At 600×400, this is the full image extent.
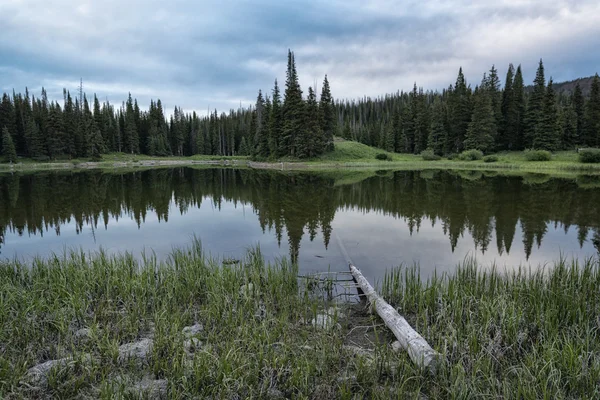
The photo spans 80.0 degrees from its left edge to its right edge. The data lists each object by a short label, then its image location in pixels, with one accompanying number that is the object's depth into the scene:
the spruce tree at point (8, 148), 70.31
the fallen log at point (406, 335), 4.79
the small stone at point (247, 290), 7.29
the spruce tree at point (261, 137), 74.12
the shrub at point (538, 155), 55.50
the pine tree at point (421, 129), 82.44
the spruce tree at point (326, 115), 68.88
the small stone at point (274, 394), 4.45
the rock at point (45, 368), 4.61
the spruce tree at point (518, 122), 67.94
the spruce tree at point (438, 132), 75.06
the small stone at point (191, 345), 5.45
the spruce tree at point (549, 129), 60.38
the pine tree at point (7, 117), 77.00
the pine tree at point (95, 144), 81.38
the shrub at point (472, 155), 65.25
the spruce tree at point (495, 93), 69.32
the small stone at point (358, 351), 5.32
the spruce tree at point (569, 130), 63.97
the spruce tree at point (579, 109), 64.82
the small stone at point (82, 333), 5.80
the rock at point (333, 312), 6.85
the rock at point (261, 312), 6.45
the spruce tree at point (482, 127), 66.25
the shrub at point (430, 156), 71.56
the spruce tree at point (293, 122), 64.38
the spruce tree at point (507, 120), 68.31
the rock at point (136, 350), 5.20
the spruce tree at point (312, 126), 64.00
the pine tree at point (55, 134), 74.62
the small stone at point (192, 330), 5.84
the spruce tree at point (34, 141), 73.79
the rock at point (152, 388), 4.27
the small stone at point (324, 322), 6.19
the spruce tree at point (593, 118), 60.72
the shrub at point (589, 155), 47.25
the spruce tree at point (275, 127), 68.44
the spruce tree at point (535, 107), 63.66
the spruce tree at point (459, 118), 73.00
